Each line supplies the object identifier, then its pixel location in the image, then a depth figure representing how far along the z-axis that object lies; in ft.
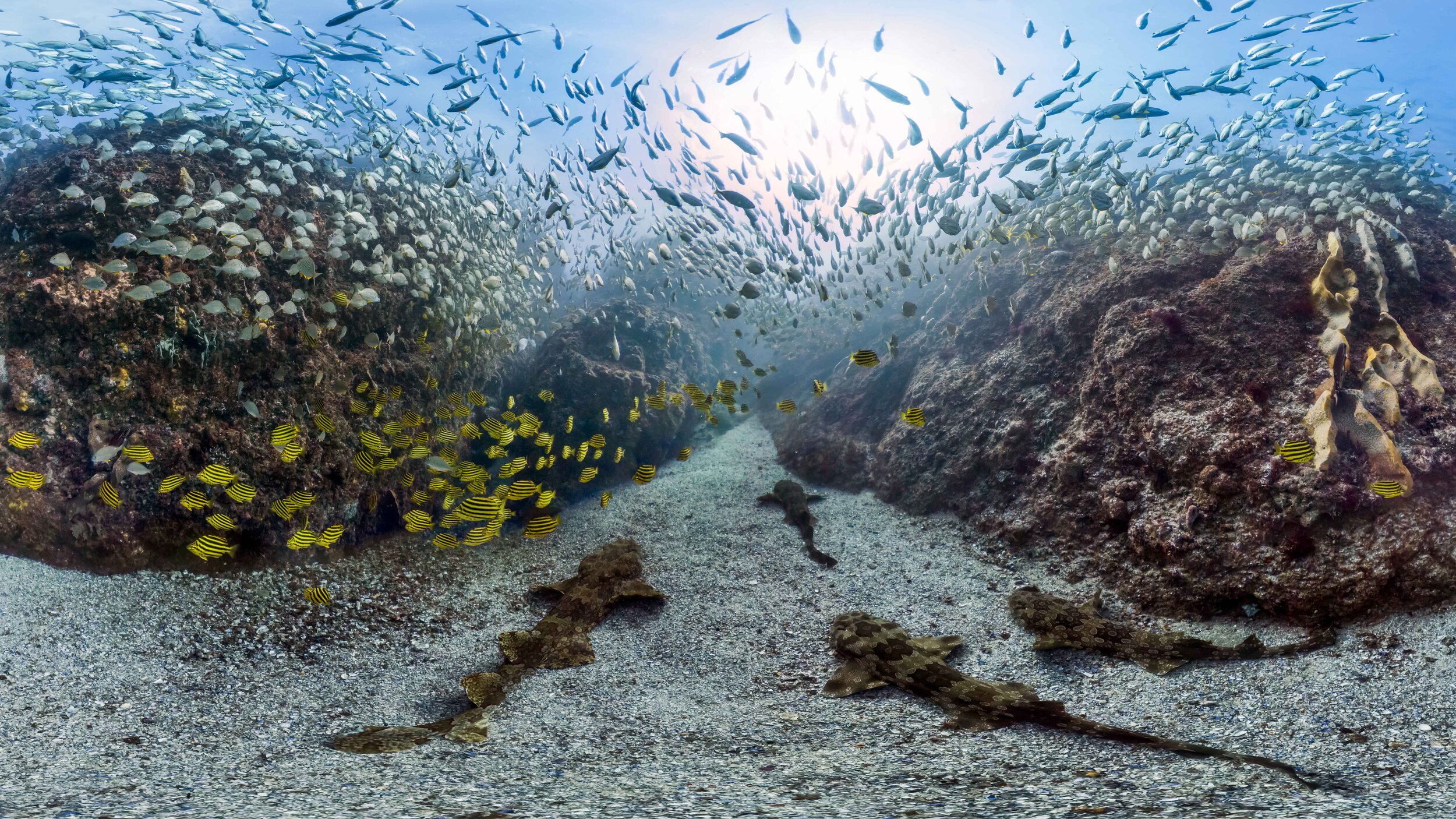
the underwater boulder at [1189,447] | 15.39
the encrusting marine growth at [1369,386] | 16.03
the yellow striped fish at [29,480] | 13.96
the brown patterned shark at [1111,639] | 13.98
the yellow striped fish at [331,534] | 16.93
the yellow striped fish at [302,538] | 16.35
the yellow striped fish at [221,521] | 16.01
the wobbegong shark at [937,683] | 11.30
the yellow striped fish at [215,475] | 16.42
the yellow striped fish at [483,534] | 18.80
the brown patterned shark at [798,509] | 24.74
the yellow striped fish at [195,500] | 16.44
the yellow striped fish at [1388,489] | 14.53
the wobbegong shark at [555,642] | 11.64
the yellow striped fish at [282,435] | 17.21
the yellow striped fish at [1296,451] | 14.42
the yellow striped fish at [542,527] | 20.57
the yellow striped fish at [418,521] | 19.43
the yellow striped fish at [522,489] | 21.72
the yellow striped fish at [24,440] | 15.07
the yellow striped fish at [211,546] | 15.11
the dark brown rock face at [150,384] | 17.63
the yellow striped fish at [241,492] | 16.08
